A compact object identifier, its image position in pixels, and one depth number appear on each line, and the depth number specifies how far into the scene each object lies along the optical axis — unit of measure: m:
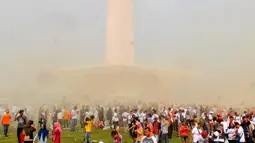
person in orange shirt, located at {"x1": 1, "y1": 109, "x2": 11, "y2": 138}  19.91
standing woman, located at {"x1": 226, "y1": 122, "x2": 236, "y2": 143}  14.93
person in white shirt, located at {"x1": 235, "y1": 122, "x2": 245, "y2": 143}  14.72
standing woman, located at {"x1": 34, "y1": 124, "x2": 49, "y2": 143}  15.40
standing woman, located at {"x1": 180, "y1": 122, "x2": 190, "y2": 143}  17.28
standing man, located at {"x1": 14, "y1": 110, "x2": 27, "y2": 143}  16.74
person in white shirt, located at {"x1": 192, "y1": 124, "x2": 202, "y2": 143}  15.06
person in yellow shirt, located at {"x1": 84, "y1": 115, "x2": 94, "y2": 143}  16.69
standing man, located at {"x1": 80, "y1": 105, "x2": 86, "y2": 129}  26.03
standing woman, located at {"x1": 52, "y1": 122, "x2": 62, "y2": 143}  14.97
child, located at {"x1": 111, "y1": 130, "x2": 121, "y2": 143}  13.36
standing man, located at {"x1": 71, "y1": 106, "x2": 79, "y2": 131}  23.59
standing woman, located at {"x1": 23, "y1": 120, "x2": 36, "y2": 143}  13.74
